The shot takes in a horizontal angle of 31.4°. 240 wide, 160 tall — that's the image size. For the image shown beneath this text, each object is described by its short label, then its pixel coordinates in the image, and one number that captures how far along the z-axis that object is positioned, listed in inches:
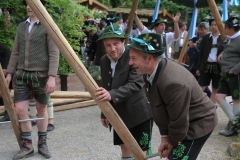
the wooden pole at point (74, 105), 328.5
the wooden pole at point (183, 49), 357.0
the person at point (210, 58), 307.1
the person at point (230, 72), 251.4
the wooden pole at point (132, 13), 299.5
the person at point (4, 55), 259.1
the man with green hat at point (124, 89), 159.3
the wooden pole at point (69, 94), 325.4
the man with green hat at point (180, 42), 546.2
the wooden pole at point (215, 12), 239.0
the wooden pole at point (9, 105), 203.3
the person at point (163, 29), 331.9
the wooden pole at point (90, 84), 139.1
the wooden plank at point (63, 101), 329.1
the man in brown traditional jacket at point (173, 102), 123.6
